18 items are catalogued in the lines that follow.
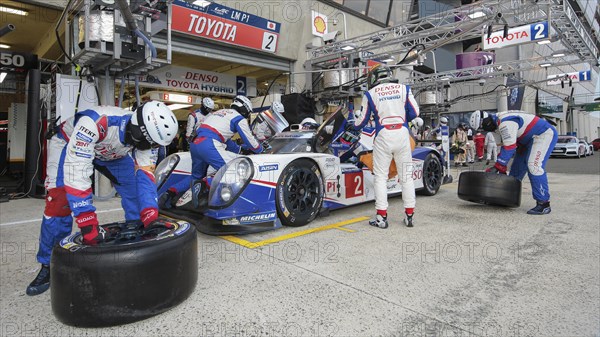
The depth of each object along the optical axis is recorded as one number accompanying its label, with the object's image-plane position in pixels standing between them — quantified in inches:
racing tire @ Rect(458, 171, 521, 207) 177.5
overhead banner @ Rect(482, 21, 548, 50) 326.6
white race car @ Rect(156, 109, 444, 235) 130.2
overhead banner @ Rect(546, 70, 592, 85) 655.6
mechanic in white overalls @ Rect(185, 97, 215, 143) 255.2
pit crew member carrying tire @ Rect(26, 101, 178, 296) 81.8
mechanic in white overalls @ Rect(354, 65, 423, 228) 154.1
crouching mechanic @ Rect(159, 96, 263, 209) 157.6
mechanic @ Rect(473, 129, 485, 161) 682.2
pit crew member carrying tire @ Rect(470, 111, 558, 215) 179.2
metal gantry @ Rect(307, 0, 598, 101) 303.0
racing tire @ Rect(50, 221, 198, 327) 68.2
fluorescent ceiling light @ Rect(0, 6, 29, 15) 267.7
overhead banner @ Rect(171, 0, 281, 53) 294.8
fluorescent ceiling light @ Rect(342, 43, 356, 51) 401.5
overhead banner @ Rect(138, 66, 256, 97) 346.3
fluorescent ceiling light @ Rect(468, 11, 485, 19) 311.4
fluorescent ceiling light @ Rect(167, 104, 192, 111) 472.5
